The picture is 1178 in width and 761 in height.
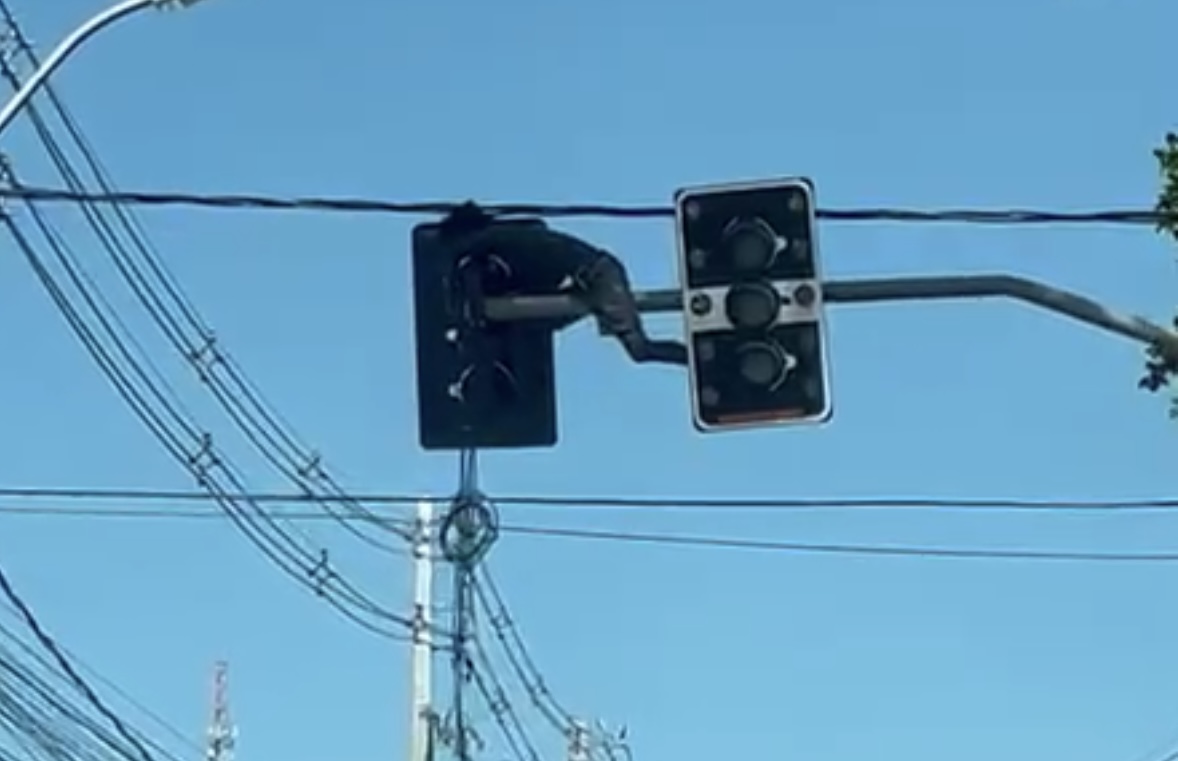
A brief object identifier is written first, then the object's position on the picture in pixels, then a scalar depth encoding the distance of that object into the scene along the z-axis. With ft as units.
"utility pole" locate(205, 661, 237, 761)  188.03
